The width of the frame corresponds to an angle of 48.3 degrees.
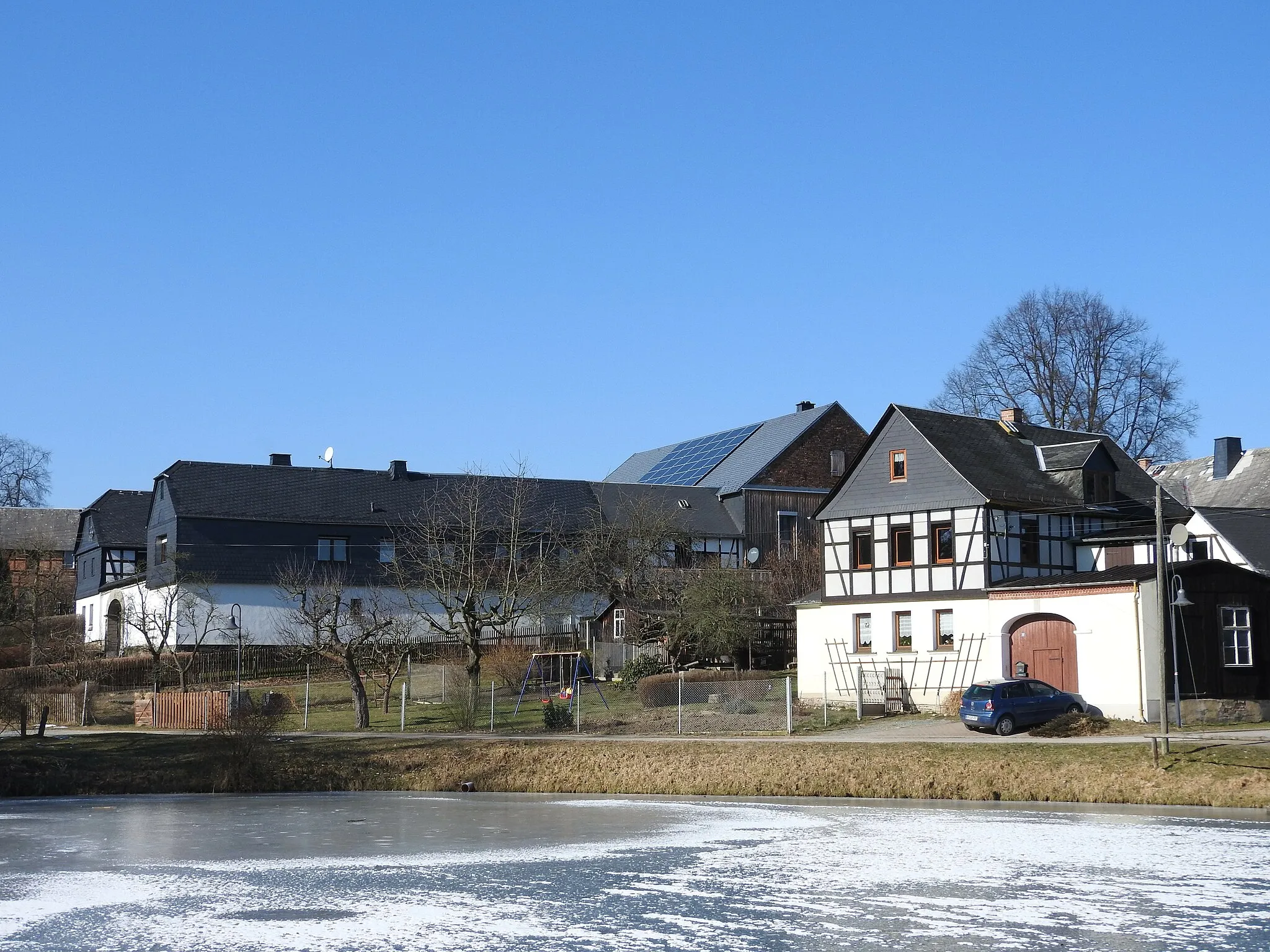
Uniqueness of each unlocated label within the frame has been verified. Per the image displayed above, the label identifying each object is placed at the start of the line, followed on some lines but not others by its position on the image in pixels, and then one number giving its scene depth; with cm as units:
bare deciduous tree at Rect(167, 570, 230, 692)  6256
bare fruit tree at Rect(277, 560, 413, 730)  4309
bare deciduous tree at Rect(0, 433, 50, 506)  11144
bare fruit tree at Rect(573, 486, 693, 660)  5803
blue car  3469
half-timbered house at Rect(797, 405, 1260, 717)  4116
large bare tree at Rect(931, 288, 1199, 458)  6475
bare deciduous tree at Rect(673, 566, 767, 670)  5034
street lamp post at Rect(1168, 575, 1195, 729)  3441
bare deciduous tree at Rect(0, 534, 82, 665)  6312
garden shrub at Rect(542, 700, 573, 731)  3931
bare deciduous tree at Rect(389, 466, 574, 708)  4859
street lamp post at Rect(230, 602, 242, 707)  6381
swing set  4566
